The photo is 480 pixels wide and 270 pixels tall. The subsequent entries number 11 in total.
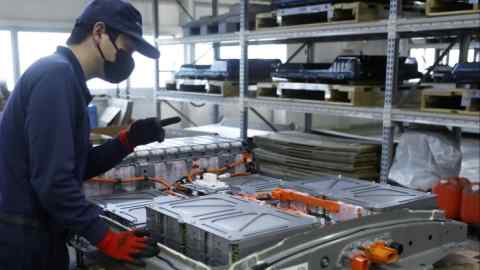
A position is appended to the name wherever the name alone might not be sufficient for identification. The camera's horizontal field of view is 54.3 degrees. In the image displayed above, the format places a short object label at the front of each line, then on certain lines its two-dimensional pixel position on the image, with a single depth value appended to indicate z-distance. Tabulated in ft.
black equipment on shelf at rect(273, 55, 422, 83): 13.83
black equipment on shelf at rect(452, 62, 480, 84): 11.66
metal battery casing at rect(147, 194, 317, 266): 5.39
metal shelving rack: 11.60
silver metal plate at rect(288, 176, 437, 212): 7.24
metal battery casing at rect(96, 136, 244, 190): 10.82
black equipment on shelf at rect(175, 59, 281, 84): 18.29
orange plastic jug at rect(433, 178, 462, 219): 14.65
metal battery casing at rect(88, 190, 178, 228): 7.50
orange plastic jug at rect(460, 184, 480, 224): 14.12
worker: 5.61
